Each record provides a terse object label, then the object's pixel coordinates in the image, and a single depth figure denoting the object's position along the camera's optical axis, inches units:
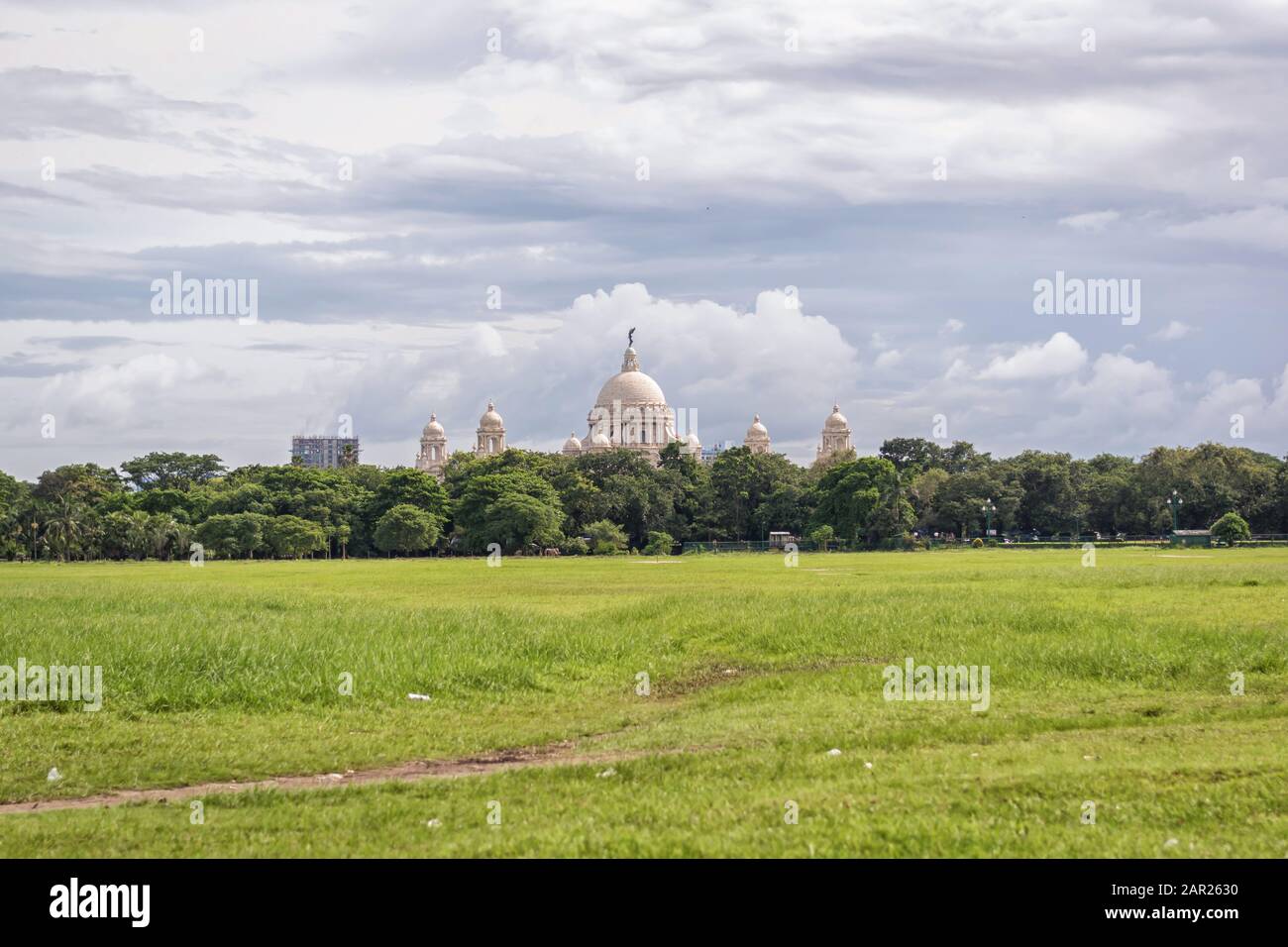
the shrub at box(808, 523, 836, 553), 4343.5
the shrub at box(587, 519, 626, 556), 4392.2
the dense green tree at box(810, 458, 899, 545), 4404.5
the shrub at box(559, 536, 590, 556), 4404.5
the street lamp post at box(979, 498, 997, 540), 4485.7
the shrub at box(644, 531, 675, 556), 4347.9
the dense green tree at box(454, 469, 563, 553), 4222.4
